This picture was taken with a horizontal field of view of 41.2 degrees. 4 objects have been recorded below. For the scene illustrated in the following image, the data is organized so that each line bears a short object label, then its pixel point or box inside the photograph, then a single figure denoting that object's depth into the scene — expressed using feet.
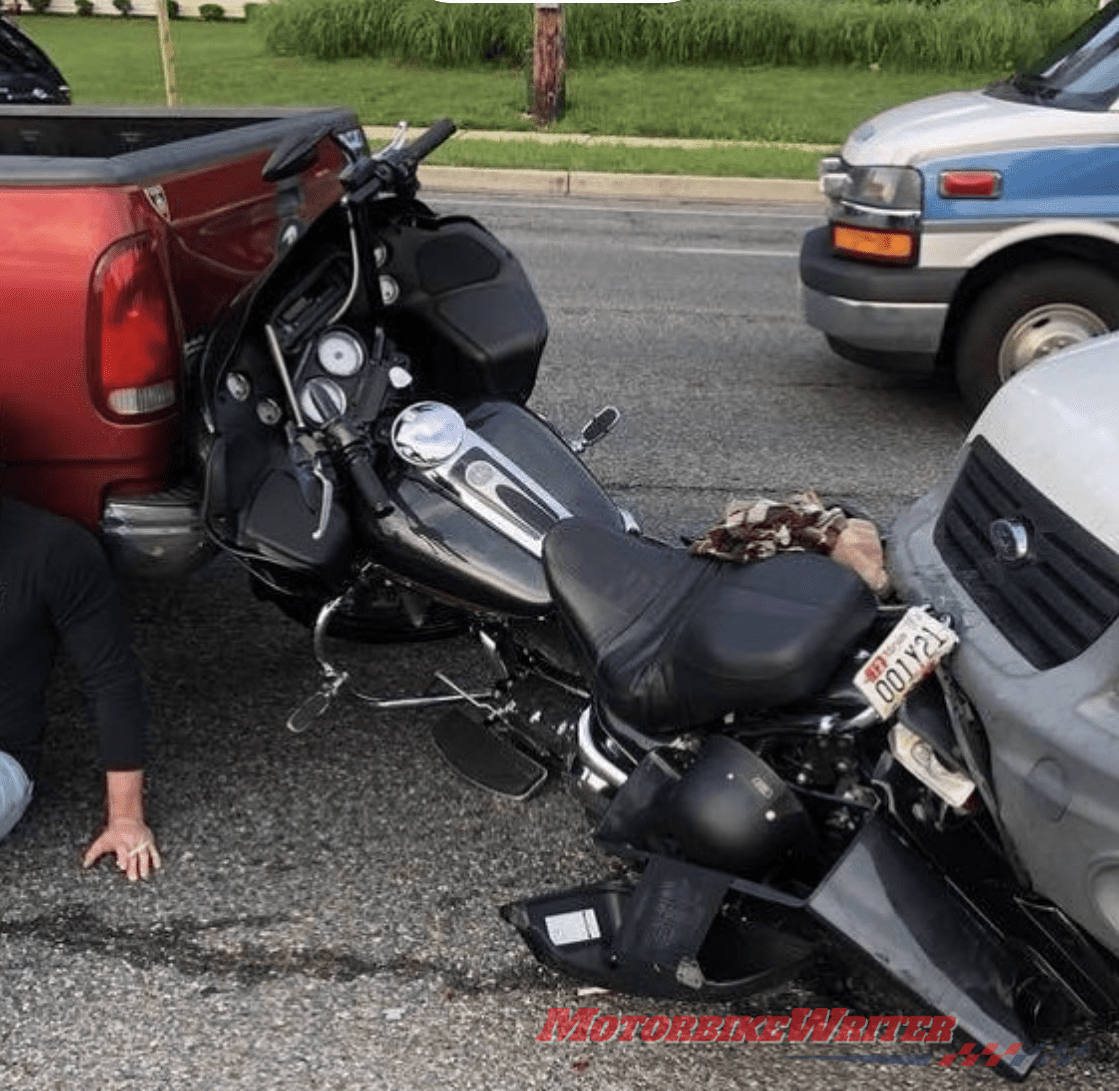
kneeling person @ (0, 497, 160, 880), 10.39
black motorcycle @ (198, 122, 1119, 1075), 7.69
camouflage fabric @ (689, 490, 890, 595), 9.48
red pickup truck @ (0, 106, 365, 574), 10.39
